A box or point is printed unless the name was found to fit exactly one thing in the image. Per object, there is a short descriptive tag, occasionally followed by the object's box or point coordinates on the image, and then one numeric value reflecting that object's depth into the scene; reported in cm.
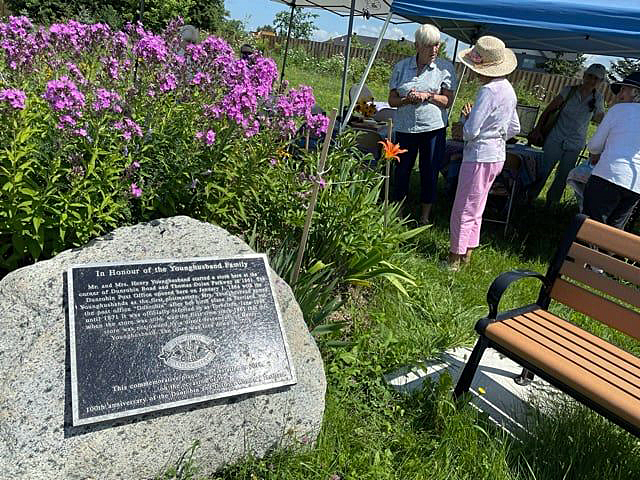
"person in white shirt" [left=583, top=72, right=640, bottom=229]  377
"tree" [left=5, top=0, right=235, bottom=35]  1692
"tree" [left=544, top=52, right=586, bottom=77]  2614
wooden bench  220
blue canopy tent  390
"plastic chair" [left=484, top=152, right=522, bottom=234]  563
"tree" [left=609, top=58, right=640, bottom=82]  2100
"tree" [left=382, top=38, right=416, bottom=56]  2567
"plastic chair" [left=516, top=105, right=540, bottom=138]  806
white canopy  1117
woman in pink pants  374
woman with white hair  454
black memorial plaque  192
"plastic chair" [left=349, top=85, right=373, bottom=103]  723
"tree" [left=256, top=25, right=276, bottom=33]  3455
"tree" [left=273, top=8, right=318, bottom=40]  2561
